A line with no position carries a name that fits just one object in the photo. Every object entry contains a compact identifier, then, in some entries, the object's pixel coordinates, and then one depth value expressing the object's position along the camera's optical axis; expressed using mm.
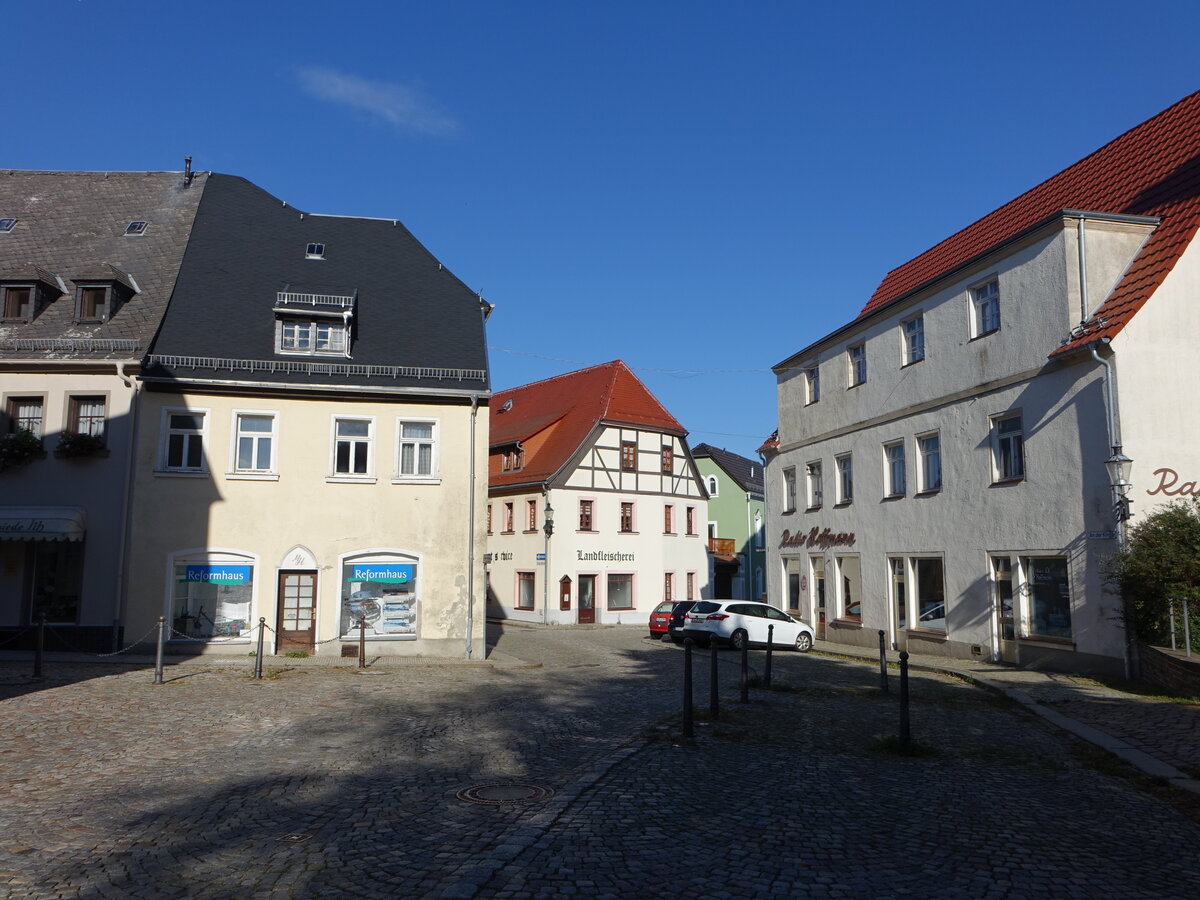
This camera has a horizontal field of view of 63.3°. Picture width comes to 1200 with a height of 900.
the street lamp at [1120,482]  17047
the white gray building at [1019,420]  17859
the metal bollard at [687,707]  10859
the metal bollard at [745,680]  14219
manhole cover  8086
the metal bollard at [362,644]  20047
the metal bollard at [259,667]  17781
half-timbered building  41031
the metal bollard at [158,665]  16703
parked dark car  29188
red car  31094
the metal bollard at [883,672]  15562
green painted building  52500
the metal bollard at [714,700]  12461
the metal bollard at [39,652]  17172
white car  25969
